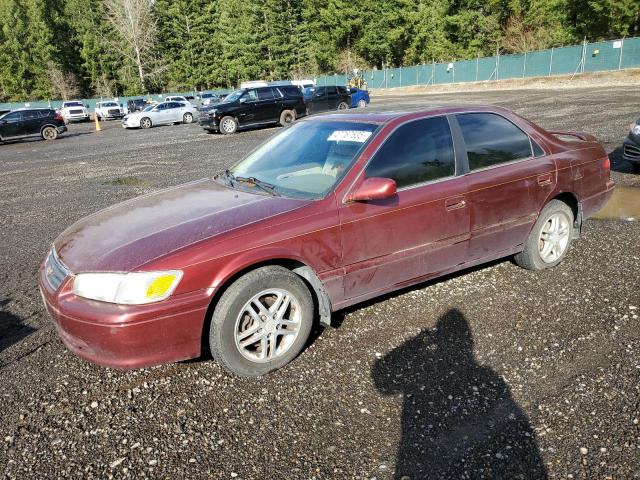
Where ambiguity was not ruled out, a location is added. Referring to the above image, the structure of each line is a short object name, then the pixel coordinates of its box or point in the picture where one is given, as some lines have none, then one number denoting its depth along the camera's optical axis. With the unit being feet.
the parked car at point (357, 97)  86.55
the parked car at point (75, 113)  127.95
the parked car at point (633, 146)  25.02
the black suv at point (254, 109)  67.15
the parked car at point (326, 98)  80.94
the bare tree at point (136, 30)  210.79
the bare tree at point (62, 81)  216.95
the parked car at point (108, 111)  140.46
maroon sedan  9.56
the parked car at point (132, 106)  133.22
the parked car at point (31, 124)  77.41
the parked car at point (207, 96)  126.41
